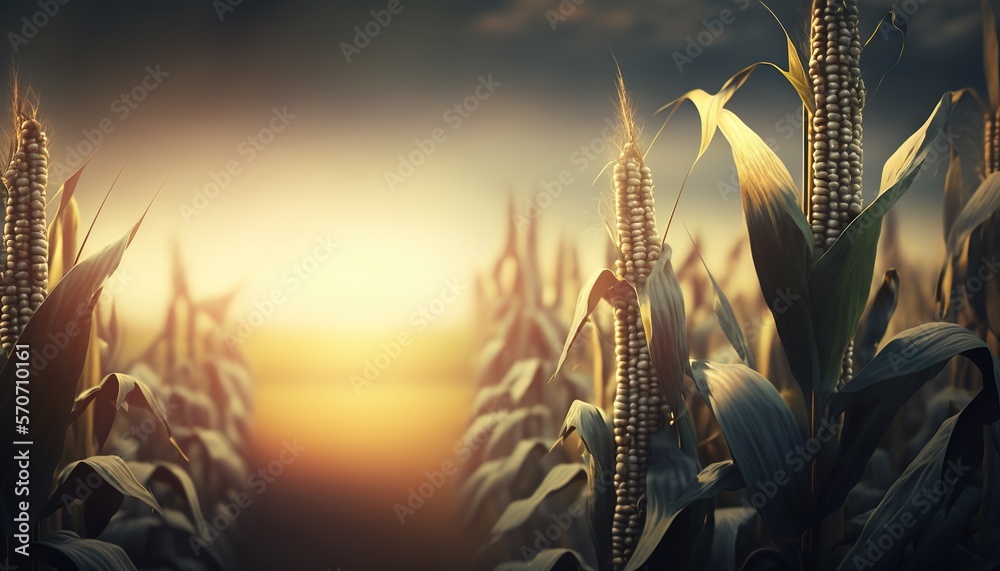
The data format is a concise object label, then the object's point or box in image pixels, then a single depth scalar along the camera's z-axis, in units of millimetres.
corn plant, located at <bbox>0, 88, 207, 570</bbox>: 1752
